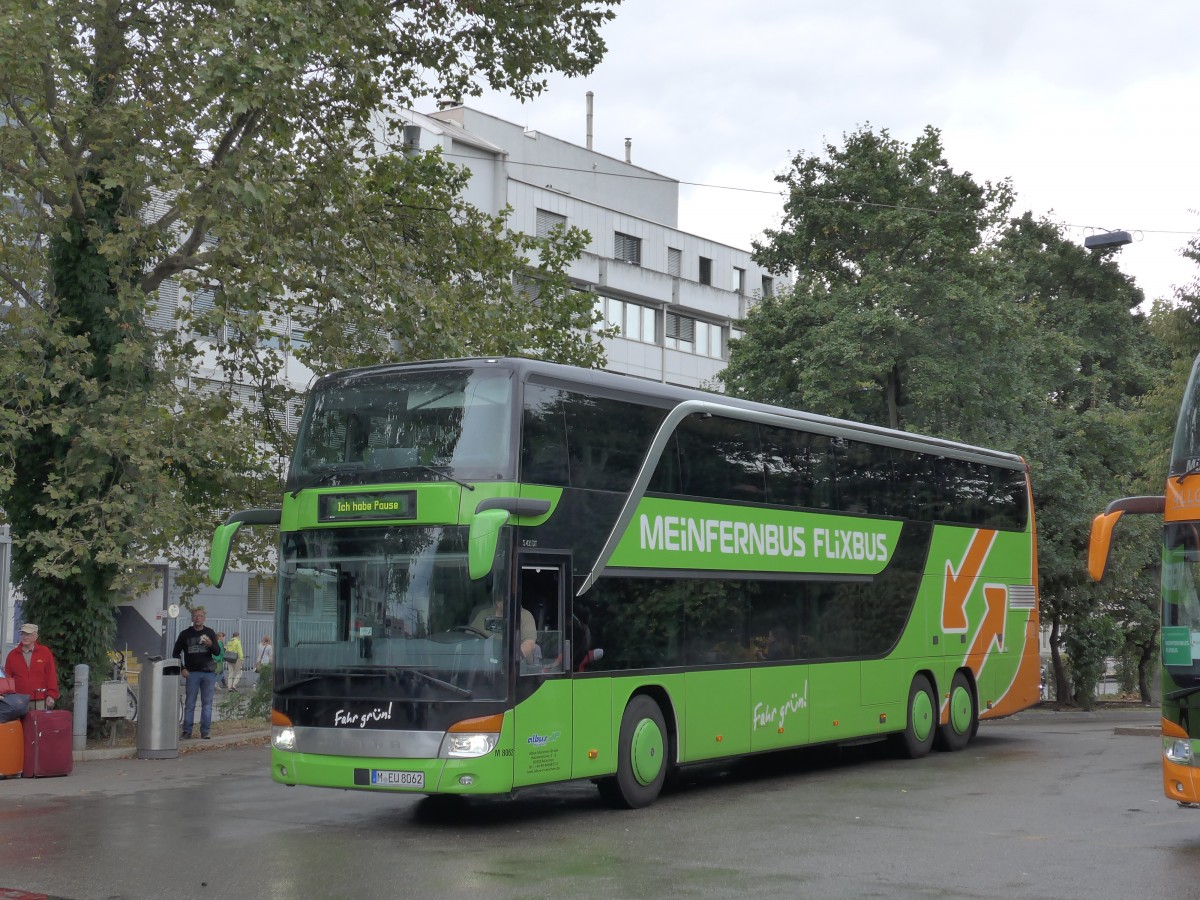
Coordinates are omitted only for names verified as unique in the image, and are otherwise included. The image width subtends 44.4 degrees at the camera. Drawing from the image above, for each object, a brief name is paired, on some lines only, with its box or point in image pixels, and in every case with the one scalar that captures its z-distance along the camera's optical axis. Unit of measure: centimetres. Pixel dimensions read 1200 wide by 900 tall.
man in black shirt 2067
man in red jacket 1722
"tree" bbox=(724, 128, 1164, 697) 3148
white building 5244
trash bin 1911
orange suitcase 1656
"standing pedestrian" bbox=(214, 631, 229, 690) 3901
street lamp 2338
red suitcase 1673
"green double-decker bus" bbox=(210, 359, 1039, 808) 1208
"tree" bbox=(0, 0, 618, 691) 1817
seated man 1209
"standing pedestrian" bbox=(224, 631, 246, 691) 3934
